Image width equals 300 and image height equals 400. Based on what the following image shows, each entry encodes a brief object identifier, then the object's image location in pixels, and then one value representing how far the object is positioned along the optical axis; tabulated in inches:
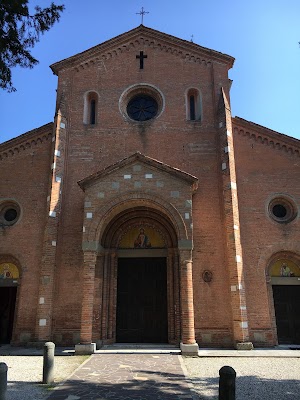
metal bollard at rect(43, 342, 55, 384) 292.2
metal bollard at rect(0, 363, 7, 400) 219.3
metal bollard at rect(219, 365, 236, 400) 194.4
